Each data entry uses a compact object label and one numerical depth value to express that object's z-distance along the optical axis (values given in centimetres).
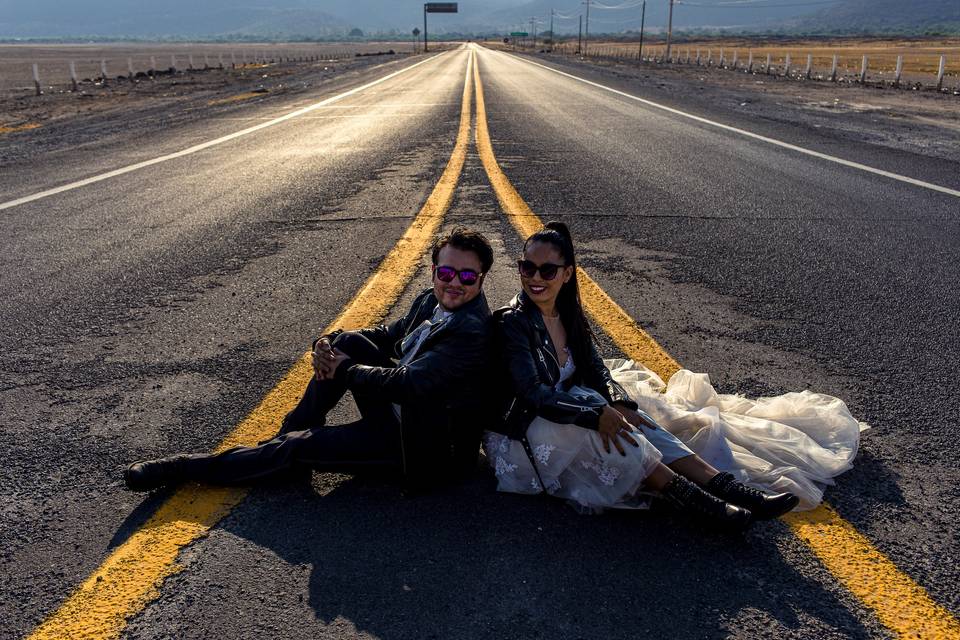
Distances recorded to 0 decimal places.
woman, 254
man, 264
